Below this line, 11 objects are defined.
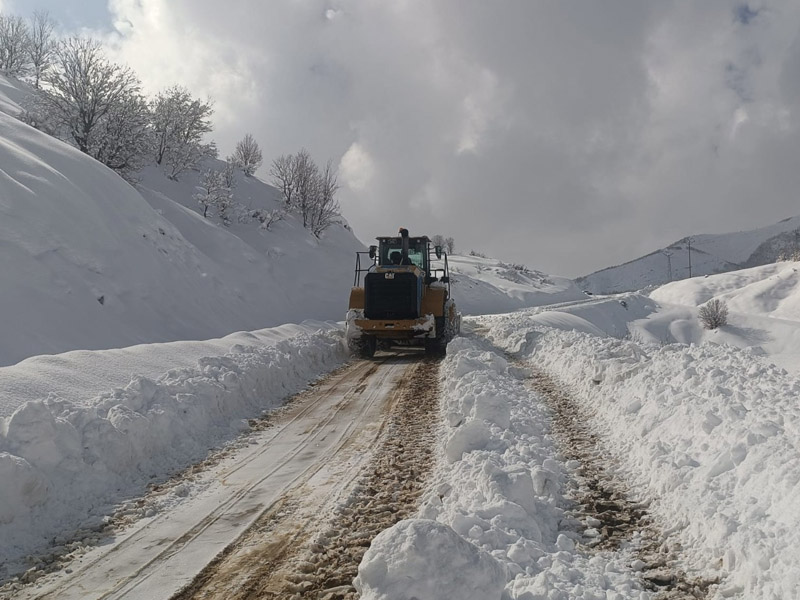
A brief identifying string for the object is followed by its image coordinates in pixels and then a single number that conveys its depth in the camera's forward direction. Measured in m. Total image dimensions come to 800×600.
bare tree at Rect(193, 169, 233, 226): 32.62
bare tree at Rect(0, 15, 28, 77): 43.88
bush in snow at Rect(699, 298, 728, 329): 40.16
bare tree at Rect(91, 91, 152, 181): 25.23
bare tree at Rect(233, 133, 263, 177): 45.72
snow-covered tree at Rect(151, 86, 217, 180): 34.81
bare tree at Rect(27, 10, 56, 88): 43.81
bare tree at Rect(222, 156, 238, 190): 37.66
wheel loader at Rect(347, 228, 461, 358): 15.61
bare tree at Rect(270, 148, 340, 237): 38.93
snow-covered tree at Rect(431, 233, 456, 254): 114.44
